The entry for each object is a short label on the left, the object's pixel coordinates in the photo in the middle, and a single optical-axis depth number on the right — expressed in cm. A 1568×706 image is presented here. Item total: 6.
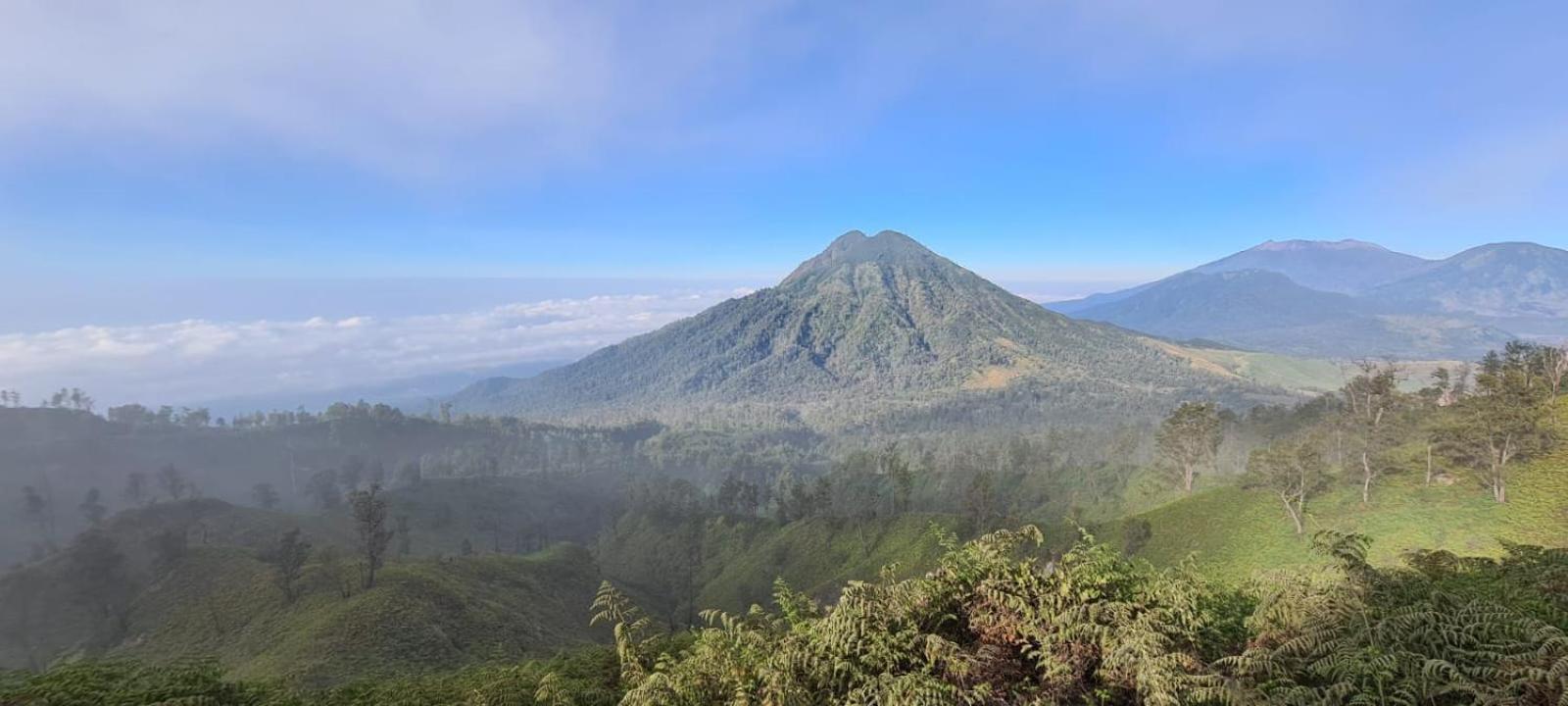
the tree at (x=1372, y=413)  5369
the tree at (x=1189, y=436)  7642
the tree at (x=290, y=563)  6047
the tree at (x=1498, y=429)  4106
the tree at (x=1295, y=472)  5028
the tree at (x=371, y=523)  5997
